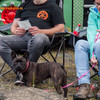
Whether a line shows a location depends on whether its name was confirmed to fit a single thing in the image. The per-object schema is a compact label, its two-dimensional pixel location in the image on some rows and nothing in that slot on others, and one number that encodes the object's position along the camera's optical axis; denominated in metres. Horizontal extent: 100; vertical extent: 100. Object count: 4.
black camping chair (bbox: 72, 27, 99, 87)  8.80
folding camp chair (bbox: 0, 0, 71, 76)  6.82
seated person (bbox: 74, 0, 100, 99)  5.33
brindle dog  5.61
